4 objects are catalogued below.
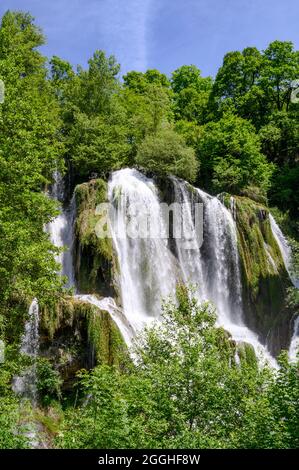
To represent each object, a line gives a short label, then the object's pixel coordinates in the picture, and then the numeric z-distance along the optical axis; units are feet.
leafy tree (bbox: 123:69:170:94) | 149.69
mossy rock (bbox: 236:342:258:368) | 69.73
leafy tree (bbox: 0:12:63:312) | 48.75
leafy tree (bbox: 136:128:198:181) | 97.55
